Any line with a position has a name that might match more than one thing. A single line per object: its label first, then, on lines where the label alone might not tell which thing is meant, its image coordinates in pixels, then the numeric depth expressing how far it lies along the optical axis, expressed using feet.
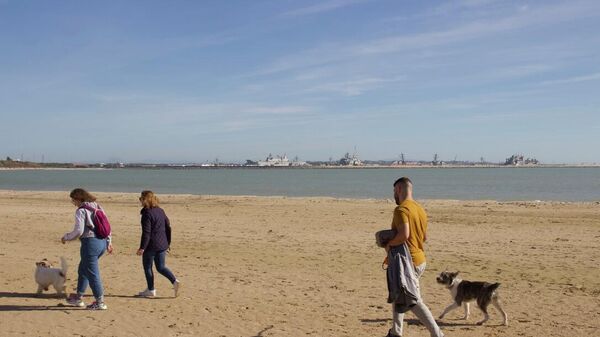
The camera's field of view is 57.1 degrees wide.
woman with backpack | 21.83
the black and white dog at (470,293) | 21.77
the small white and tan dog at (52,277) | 25.02
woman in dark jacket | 24.18
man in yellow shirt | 16.98
